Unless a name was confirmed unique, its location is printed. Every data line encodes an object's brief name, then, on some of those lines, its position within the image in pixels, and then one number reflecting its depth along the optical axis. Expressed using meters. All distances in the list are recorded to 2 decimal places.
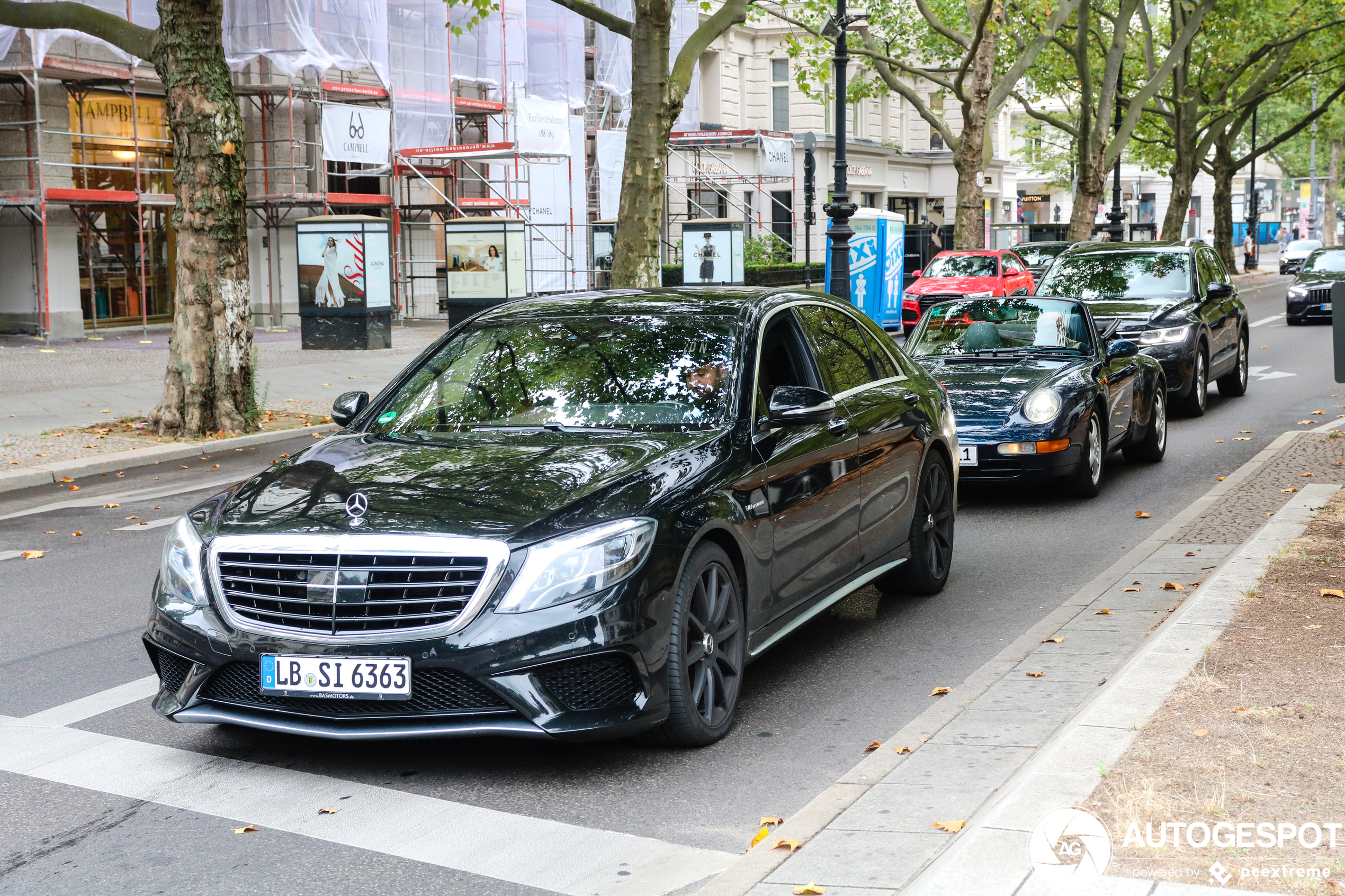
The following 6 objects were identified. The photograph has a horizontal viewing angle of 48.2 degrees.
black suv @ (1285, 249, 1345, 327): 29.78
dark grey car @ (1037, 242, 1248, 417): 14.88
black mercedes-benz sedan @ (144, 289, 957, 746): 4.65
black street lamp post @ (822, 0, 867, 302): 23.20
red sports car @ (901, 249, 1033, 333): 27.44
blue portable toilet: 27.09
